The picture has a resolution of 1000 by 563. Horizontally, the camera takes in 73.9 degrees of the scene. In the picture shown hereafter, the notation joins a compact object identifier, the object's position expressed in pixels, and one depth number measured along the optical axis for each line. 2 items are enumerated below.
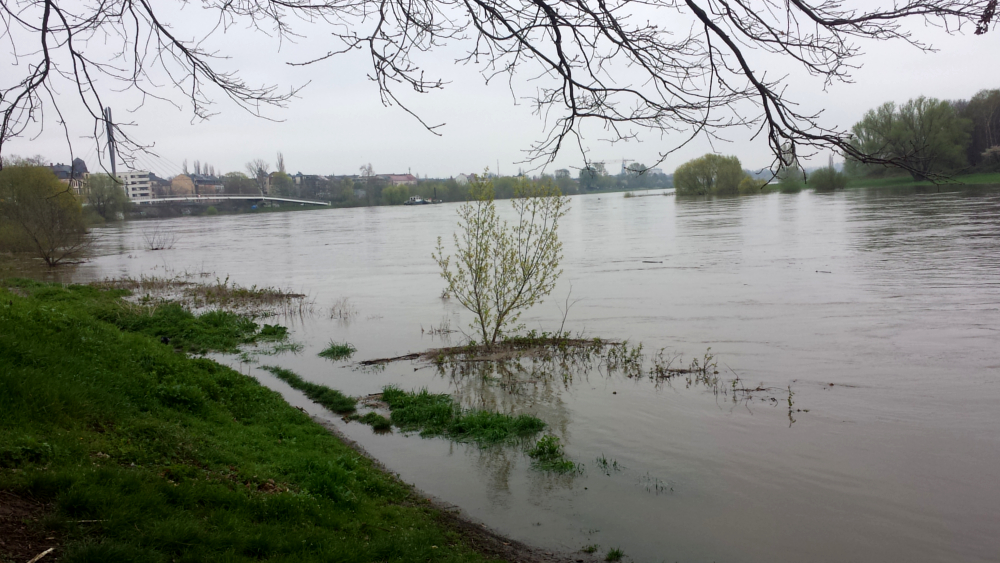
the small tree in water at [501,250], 12.93
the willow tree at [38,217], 34.69
